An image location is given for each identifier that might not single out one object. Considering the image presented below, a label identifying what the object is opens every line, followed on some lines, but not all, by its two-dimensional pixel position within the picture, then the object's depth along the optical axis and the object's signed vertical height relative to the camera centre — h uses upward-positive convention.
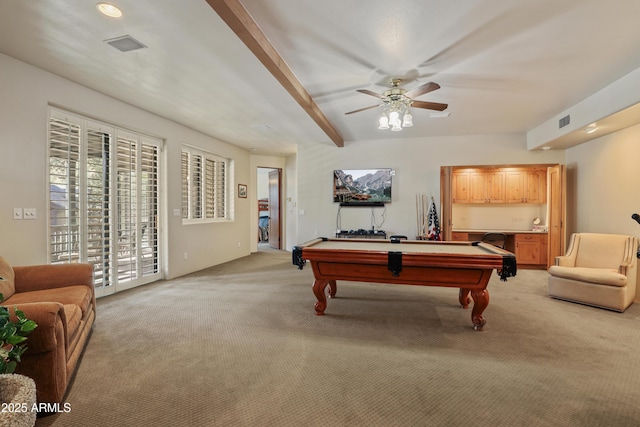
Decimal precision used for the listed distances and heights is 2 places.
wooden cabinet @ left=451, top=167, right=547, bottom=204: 5.96 +0.53
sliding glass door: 3.39 +0.16
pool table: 2.62 -0.51
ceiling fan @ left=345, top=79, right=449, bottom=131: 3.33 +1.26
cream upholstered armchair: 3.42 -0.75
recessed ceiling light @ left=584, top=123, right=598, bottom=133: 4.07 +1.18
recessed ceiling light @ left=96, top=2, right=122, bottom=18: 2.11 +1.47
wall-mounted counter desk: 5.67 -0.72
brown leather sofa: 1.64 -0.69
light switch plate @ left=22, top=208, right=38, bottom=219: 3.01 -0.01
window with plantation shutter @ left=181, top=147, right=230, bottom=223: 5.46 +0.51
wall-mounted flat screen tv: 6.27 +0.53
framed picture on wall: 7.04 +0.50
